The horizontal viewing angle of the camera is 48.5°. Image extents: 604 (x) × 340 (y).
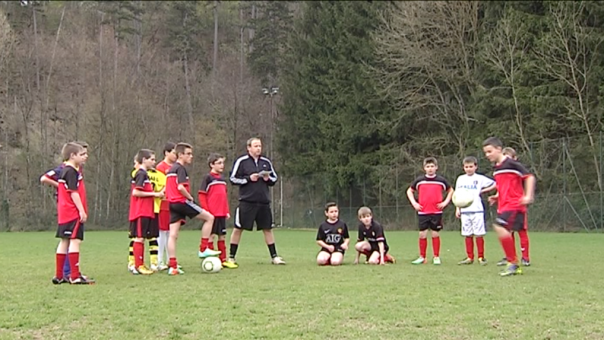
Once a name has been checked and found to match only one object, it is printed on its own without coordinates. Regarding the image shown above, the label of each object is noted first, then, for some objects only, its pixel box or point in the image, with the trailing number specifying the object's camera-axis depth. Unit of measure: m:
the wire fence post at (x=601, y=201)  24.13
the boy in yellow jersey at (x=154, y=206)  9.88
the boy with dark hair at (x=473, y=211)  11.02
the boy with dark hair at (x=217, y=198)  10.62
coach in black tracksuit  10.56
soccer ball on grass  9.42
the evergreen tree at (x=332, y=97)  38.22
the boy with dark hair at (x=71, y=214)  8.18
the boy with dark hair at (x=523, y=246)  10.54
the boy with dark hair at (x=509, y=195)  8.79
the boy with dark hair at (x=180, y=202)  9.48
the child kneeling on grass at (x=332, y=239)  10.66
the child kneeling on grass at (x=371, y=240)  10.95
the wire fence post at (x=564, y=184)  25.56
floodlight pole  42.25
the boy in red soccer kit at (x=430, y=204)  11.02
